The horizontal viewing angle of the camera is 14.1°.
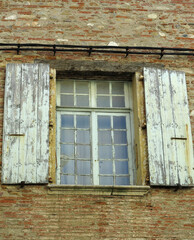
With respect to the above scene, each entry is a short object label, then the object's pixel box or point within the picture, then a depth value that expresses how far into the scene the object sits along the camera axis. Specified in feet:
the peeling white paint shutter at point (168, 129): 36.61
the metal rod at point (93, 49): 39.93
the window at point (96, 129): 36.51
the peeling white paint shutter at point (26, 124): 35.82
